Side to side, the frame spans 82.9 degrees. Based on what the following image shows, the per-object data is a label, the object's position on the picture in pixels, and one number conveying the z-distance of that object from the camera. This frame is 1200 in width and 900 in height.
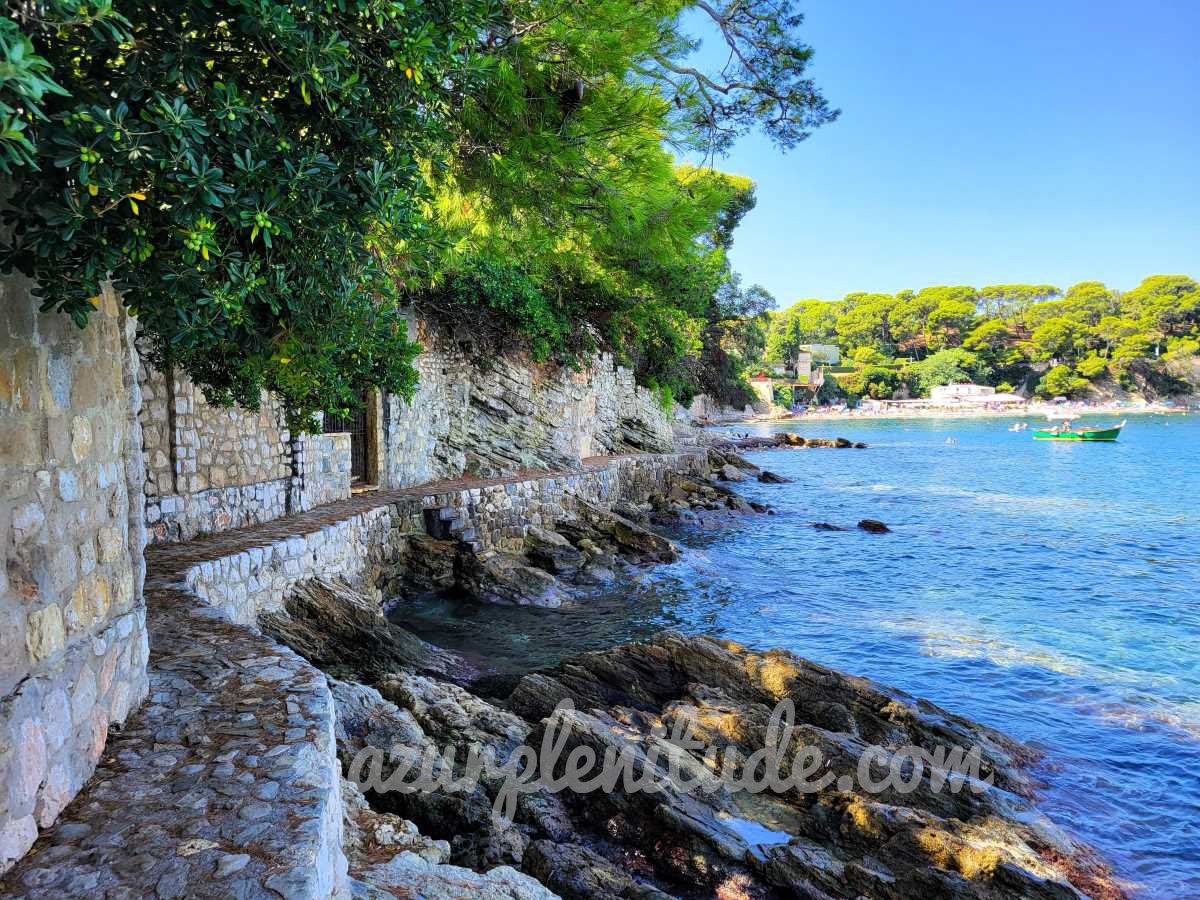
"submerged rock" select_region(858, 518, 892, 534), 21.22
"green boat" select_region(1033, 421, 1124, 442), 54.72
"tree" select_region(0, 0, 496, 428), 2.29
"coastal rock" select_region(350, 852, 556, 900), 3.54
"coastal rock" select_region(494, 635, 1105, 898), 4.83
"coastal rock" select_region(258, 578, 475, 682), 7.70
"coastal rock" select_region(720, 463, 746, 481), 31.48
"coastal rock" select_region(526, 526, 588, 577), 14.45
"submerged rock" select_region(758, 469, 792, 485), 32.47
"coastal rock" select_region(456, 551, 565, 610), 12.47
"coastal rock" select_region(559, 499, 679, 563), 16.12
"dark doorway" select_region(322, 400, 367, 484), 14.27
